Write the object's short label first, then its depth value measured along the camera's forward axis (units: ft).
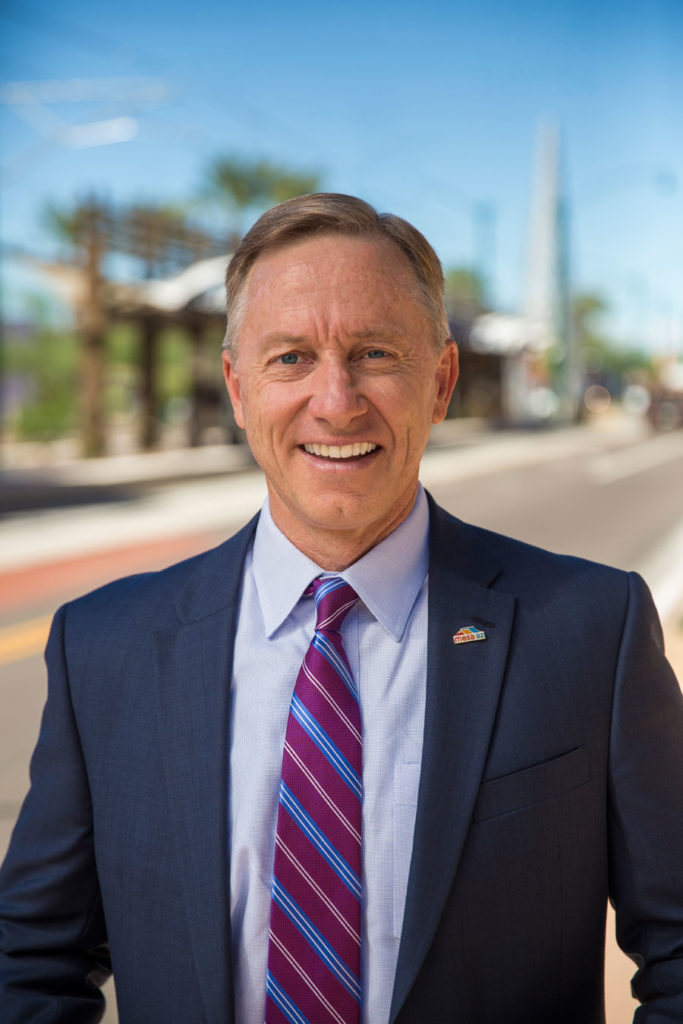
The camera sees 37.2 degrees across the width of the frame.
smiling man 4.72
